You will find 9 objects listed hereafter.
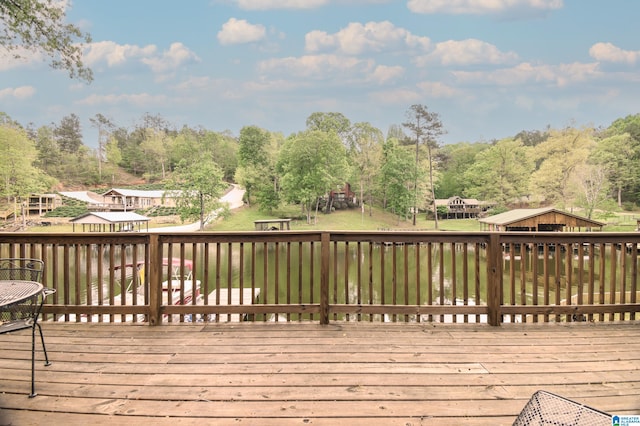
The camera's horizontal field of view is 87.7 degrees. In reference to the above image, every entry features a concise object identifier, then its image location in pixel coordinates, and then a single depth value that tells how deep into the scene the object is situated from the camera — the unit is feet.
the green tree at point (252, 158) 87.71
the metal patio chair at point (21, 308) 5.37
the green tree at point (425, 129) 87.76
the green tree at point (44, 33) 15.62
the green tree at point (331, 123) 98.89
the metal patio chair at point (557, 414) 3.09
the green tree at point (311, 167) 78.72
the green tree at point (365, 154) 92.27
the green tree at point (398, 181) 82.64
